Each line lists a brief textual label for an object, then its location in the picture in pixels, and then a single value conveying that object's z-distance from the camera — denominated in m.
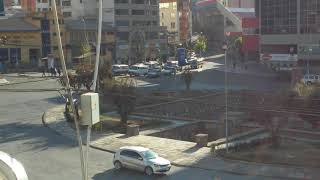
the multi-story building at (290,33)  90.44
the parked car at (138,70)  81.75
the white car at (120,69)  81.87
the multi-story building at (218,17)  159.12
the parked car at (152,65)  84.71
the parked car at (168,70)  82.69
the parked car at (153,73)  79.75
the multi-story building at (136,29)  111.50
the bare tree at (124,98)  43.44
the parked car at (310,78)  62.88
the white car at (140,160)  28.58
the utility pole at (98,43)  15.90
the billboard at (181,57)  94.78
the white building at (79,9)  123.69
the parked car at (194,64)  97.71
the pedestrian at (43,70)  77.88
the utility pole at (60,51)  14.54
